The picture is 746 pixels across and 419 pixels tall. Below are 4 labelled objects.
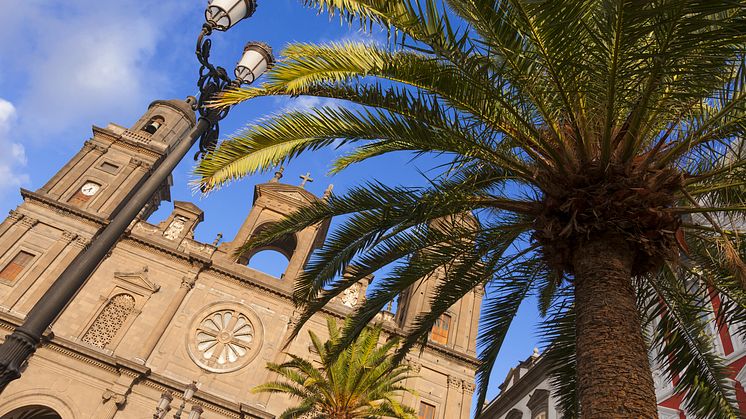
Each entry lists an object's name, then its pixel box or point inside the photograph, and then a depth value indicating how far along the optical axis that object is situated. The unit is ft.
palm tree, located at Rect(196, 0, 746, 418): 15.35
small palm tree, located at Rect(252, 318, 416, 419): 57.21
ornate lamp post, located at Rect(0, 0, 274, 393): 17.06
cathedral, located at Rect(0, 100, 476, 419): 76.02
